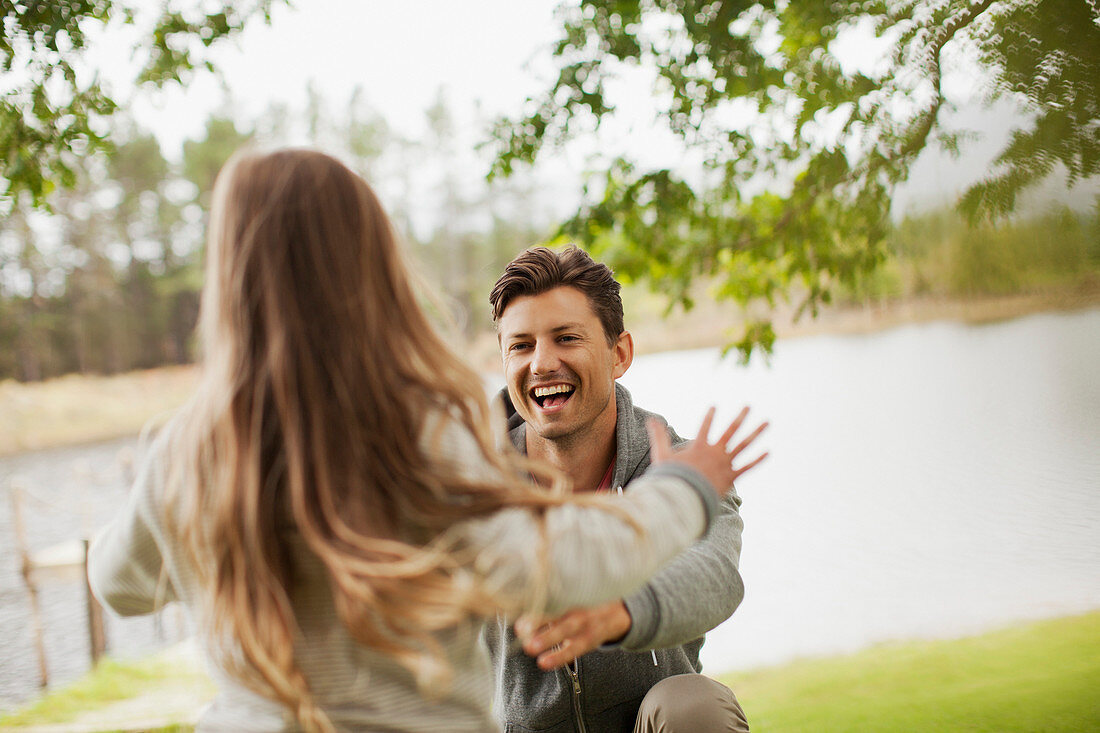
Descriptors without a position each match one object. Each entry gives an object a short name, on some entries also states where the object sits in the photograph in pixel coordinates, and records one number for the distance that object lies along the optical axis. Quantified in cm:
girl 86
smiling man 122
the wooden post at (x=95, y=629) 550
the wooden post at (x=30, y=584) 567
